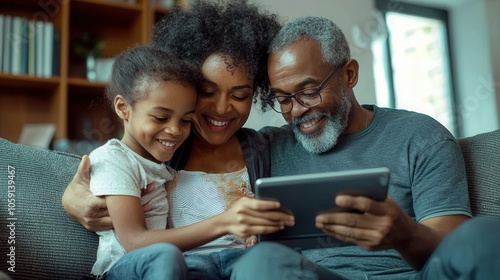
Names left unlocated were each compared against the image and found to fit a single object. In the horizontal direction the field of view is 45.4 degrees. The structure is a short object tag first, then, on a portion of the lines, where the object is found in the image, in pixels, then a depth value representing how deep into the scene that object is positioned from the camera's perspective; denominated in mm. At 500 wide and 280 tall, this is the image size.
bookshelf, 2670
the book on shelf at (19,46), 2598
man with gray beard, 979
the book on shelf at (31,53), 2625
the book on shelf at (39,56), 2635
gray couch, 1312
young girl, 1209
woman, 1341
